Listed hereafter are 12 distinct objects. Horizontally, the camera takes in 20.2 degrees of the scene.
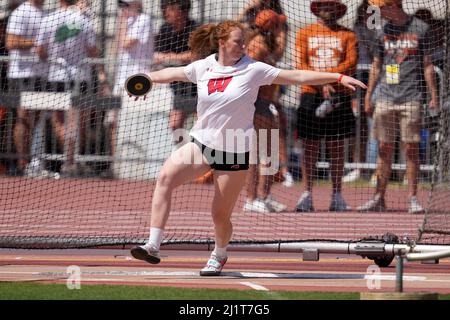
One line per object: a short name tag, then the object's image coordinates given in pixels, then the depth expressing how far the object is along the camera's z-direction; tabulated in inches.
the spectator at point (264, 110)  555.2
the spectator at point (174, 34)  552.7
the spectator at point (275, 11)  545.2
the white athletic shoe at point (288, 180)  682.8
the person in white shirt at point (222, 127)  392.5
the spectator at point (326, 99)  567.8
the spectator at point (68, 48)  563.8
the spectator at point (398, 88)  567.8
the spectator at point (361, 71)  575.8
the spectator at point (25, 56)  597.9
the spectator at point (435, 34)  552.1
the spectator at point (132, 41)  586.2
